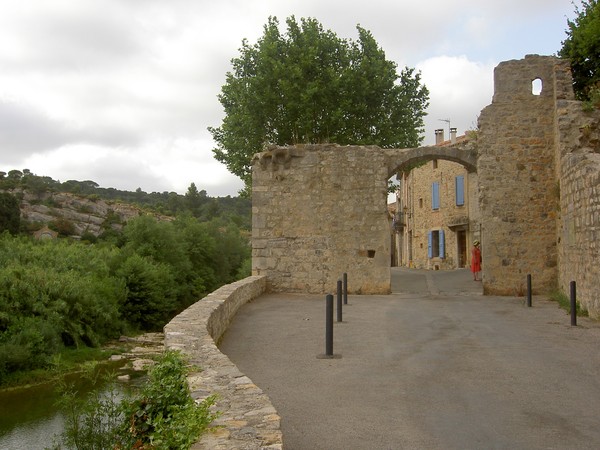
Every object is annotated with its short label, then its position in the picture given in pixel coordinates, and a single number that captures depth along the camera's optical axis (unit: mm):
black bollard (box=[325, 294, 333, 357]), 7309
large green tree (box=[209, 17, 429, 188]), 22203
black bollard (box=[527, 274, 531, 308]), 11409
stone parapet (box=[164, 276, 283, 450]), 3414
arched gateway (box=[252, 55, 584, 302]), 13875
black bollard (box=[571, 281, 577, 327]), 9047
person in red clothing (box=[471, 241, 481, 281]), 18547
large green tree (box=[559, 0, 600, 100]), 14047
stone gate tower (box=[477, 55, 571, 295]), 13852
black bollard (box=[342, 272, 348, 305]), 12875
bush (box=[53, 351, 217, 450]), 3645
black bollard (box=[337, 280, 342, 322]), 9953
